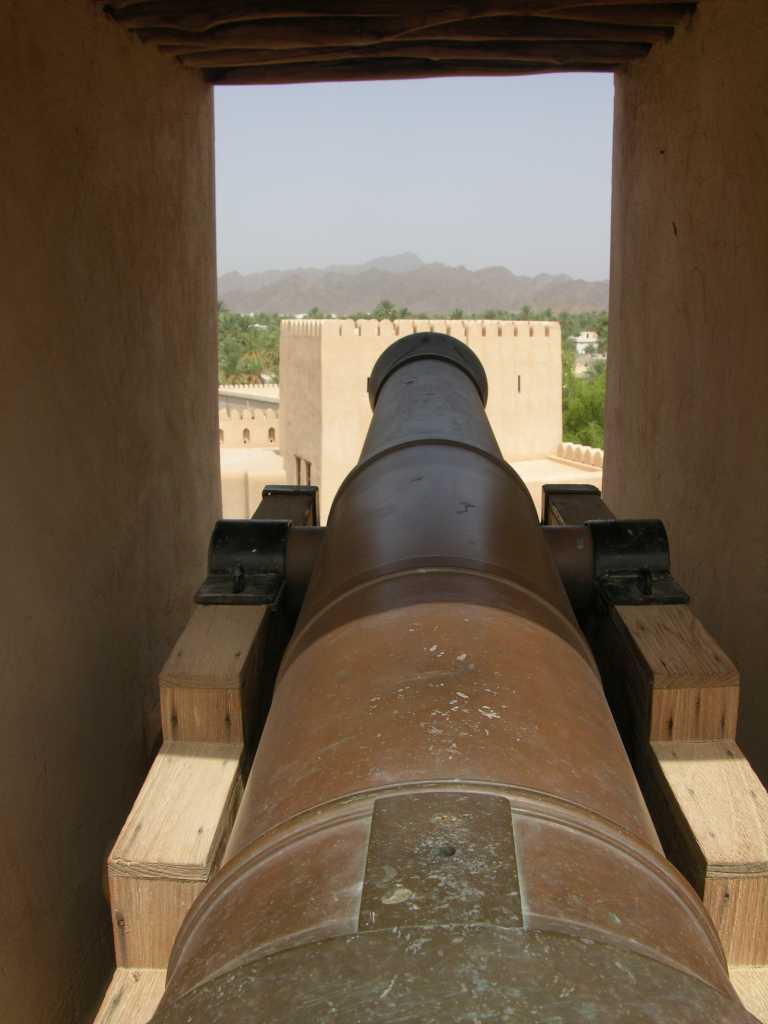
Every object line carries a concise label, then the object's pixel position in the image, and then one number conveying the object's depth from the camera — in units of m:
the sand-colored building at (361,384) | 21.38
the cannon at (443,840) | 0.95
